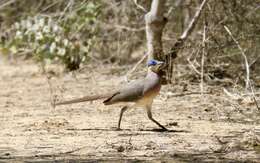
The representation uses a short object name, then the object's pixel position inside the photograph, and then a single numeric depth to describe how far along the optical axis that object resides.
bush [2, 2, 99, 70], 22.95
